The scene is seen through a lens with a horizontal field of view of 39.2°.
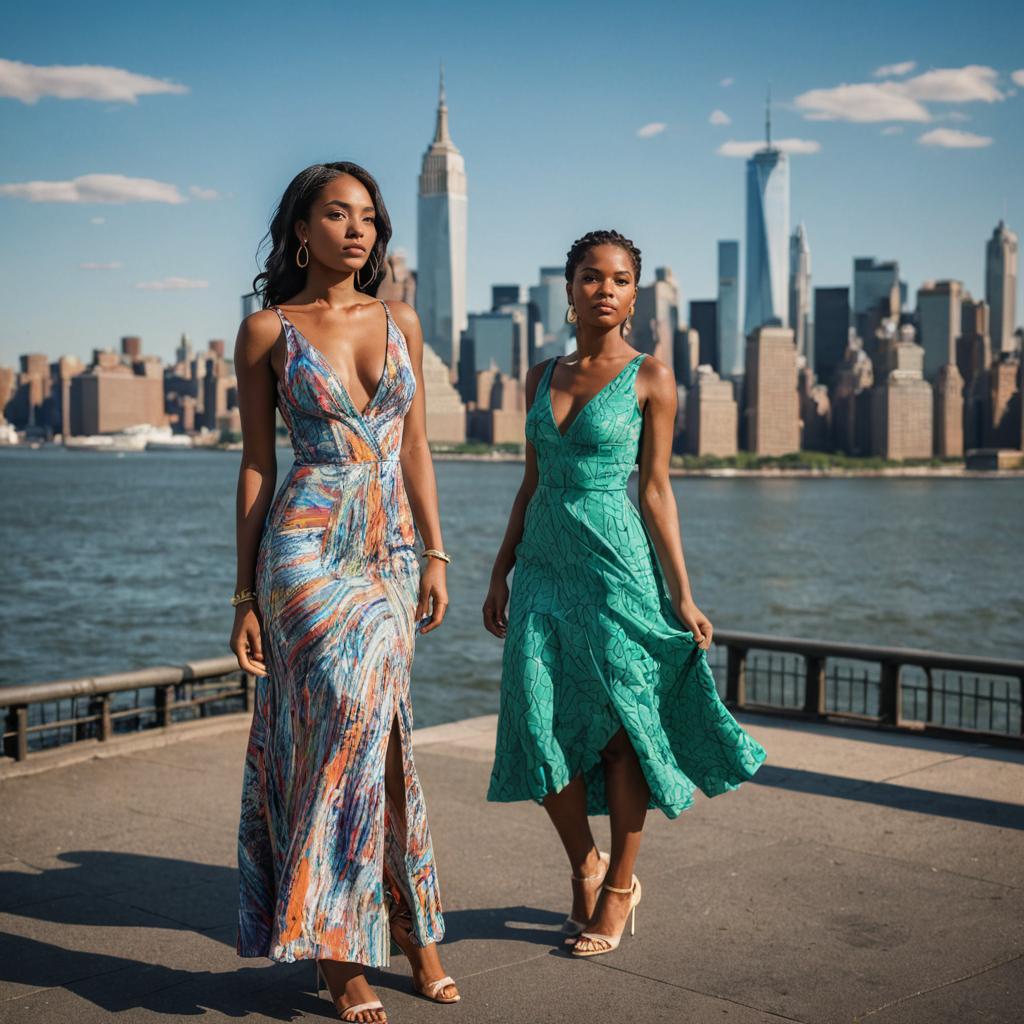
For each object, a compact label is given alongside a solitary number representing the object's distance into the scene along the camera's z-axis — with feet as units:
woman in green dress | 13.41
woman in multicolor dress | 11.43
